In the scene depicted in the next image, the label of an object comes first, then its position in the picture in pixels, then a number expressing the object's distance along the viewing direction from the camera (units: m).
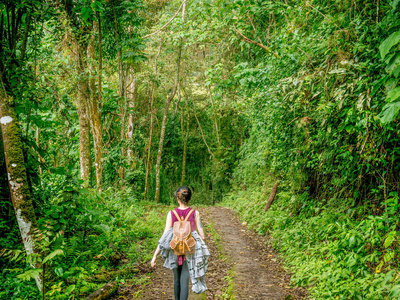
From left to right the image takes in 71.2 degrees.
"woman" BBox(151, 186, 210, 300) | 3.89
